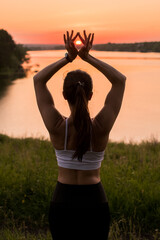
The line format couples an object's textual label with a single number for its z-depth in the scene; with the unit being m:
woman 2.11
